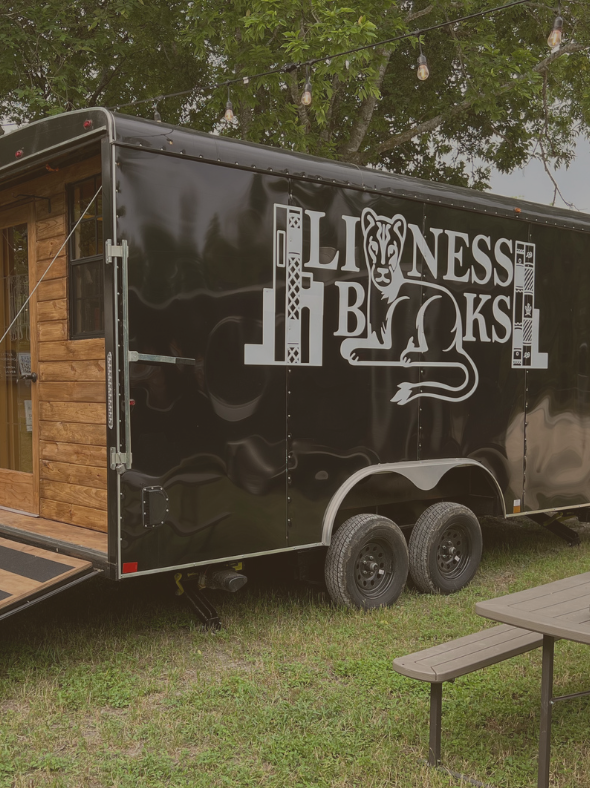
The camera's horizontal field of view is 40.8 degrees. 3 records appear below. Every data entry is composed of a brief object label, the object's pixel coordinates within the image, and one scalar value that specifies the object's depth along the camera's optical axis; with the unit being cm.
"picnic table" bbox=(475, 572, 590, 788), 300
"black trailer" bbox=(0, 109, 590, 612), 450
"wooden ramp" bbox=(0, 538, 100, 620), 418
